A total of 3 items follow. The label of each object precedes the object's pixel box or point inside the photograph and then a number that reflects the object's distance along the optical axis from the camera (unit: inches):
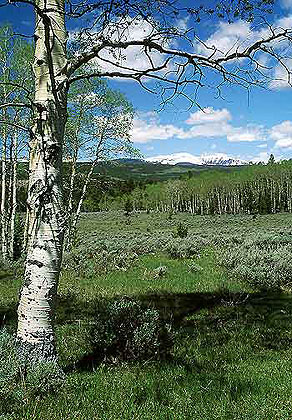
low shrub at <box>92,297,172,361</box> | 231.6
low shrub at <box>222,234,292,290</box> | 569.0
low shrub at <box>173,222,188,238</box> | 1321.4
